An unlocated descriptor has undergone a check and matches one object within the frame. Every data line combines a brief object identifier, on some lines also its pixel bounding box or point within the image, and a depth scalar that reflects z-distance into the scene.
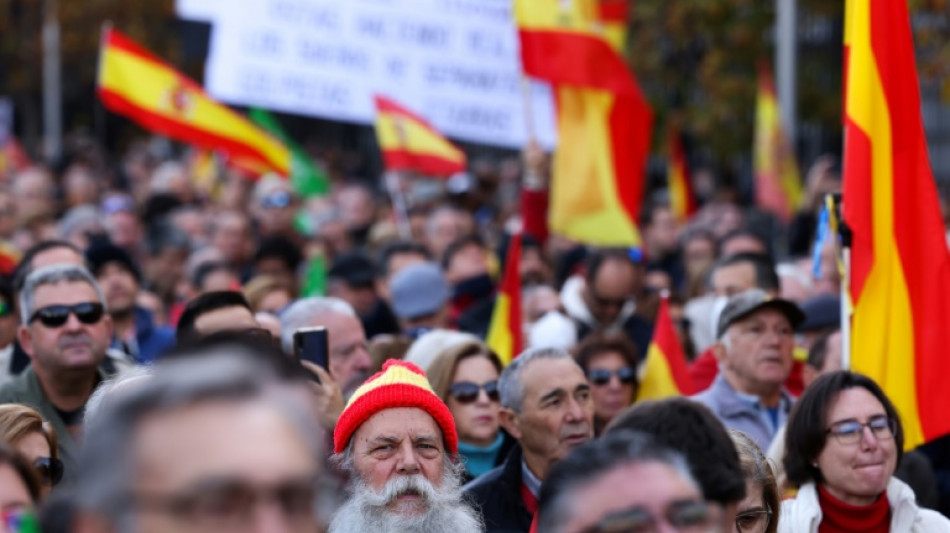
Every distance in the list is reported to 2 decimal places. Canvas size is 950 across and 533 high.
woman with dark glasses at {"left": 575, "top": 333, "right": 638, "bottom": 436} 14.37
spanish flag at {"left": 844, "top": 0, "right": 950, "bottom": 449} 12.45
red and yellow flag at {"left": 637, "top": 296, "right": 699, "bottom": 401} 15.03
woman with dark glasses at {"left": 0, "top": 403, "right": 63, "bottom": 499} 8.94
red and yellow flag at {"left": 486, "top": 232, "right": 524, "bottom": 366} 16.77
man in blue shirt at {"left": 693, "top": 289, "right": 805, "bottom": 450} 13.57
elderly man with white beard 9.71
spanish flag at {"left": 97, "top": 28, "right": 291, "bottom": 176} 26.41
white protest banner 23.97
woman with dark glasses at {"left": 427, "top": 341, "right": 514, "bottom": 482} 12.89
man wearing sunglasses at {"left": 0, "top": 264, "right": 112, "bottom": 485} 12.34
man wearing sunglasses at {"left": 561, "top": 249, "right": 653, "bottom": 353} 18.39
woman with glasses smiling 10.38
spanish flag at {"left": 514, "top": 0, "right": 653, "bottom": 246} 21.16
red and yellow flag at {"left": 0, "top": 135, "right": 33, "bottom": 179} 45.06
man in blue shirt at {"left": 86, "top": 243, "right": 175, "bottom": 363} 17.36
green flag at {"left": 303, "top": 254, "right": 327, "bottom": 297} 21.14
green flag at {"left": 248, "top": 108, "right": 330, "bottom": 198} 33.81
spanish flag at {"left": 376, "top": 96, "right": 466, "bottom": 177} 23.98
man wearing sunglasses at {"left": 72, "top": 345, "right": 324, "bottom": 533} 4.07
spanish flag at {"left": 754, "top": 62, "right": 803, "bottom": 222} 31.98
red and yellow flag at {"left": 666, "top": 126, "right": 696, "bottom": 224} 34.22
